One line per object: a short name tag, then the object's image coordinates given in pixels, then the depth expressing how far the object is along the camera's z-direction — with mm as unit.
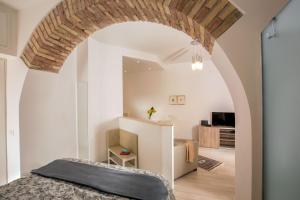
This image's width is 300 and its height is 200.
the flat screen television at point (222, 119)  5668
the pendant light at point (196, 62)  3428
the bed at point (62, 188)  1396
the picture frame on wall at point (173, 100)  6521
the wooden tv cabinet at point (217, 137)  5566
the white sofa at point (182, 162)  3520
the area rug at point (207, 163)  4074
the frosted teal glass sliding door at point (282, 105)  903
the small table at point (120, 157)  3456
